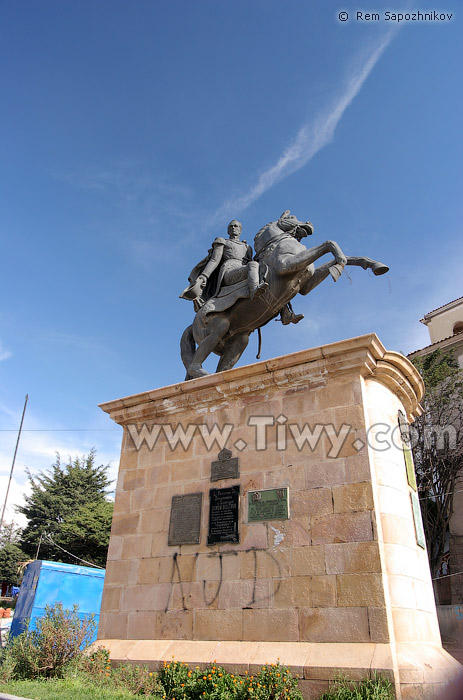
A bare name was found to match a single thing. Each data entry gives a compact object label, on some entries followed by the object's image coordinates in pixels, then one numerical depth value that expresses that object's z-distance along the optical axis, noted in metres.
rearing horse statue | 7.82
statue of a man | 8.48
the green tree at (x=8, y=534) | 42.90
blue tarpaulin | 10.36
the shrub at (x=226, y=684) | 4.74
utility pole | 28.03
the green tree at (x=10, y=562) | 36.35
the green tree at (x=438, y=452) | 20.31
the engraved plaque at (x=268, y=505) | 5.97
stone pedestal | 5.13
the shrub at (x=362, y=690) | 4.38
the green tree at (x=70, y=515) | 30.47
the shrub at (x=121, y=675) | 5.36
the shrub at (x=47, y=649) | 5.75
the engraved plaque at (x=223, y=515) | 6.19
